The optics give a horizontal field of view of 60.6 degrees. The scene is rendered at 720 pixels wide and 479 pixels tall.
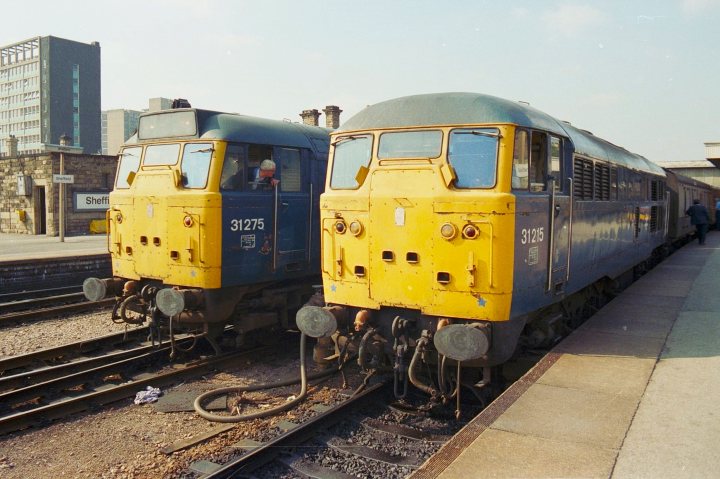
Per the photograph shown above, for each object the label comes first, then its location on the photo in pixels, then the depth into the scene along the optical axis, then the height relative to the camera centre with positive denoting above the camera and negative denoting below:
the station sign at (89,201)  25.36 +0.42
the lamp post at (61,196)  19.88 +0.46
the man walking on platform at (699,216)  22.98 -0.06
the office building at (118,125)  104.50 +15.11
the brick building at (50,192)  25.27 +0.79
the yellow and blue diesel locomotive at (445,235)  6.00 -0.23
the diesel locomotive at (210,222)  8.38 -0.15
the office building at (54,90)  86.62 +17.60
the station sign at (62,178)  19.08 +1.01
